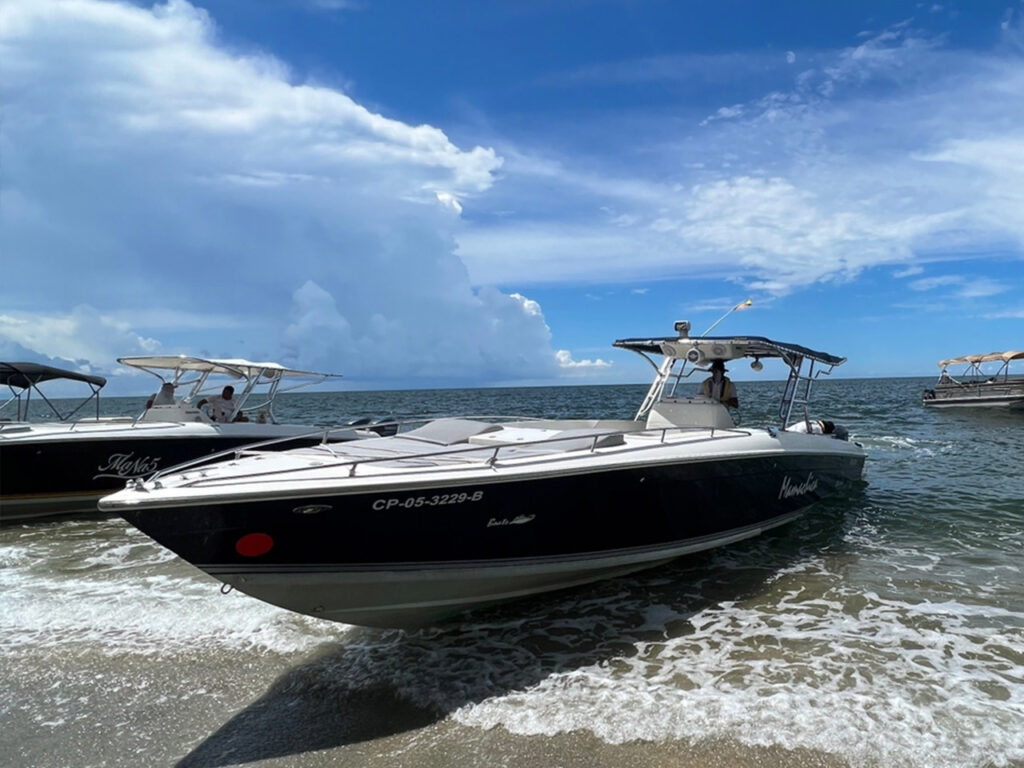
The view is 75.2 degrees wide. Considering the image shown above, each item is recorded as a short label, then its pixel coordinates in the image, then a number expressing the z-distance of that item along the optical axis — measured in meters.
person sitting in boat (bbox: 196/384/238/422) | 13.88
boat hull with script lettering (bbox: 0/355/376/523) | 11.87
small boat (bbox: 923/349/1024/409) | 34.72
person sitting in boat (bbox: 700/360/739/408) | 9.90
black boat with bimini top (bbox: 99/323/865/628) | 5.29
